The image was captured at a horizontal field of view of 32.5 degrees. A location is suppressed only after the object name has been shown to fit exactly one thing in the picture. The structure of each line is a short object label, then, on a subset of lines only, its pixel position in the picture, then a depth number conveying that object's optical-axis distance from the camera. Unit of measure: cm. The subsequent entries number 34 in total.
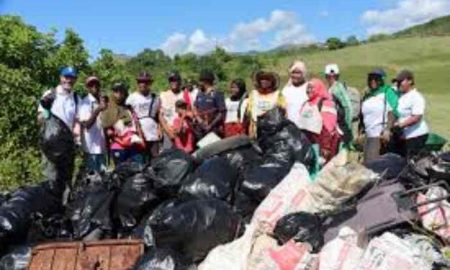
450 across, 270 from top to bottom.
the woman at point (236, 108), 766
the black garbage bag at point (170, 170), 611
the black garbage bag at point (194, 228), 530
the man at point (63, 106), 732
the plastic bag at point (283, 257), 475
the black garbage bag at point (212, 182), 582
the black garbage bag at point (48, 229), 599
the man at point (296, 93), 702
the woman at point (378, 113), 799
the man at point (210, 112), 795
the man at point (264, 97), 703
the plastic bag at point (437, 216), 519
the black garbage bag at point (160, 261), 500
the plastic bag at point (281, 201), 532
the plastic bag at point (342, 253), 465
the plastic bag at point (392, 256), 453
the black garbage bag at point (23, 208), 582
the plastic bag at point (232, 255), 504
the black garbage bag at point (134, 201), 598
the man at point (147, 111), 768
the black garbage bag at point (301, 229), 500
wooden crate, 526
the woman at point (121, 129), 750
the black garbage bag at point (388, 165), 586
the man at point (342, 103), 853
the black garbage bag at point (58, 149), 732
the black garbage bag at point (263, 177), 575
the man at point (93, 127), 741
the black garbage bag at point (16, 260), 550
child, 789
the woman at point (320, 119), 695
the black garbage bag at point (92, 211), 592
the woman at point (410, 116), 778
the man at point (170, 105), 786
